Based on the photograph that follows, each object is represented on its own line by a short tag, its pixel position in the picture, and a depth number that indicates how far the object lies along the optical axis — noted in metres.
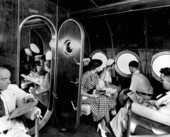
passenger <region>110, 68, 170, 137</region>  2.05
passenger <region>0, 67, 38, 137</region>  1.94
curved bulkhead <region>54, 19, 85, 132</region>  2.94
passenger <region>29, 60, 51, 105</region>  3.37
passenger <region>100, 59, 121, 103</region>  4.15
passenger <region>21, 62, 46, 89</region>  3.04
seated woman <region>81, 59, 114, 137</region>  3.05
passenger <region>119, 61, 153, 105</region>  3.60
